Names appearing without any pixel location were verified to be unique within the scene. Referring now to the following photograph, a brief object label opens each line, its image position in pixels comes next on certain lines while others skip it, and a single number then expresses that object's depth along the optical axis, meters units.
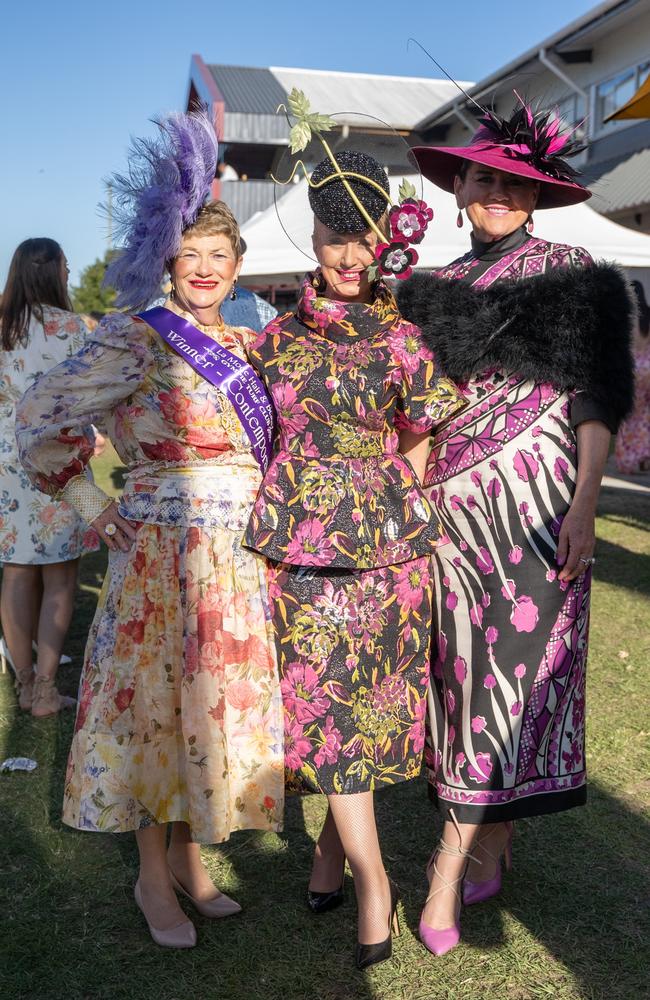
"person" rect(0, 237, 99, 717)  4.10
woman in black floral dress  2.28
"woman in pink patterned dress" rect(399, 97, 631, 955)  2.35
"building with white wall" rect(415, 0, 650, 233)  12.41
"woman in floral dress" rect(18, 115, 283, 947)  2.33
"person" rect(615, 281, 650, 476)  8.83
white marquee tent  7.11
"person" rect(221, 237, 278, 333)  4.60
